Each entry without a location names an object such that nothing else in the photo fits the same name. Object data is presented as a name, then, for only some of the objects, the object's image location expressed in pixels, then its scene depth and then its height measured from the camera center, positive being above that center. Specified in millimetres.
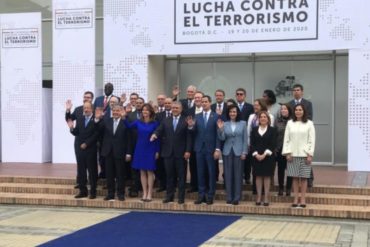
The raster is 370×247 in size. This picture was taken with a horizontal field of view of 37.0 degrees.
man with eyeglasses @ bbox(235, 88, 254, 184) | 9688 -40
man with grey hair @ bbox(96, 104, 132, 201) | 9484 -665
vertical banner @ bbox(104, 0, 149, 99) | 13375 +1250
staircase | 8773 -1601
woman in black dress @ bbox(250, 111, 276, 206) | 8805 -624
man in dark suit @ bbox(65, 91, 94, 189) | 9789 -47
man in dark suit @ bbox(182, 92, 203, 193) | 9305 -826
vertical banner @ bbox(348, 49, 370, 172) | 11961 -40
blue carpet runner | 7012 -1712
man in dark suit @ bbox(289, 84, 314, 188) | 9453 +108
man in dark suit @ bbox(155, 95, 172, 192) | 9657 -203
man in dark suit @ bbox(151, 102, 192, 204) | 9203 -585
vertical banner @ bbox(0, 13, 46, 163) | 14219 +553
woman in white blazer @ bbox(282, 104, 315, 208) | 8648 -576
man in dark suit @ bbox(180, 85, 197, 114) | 9805 +149
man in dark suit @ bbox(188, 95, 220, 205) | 9117 -575
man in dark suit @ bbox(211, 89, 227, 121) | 9426 +48
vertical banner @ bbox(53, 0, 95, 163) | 13797 +1214
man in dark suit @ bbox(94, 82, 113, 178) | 10227 +121
